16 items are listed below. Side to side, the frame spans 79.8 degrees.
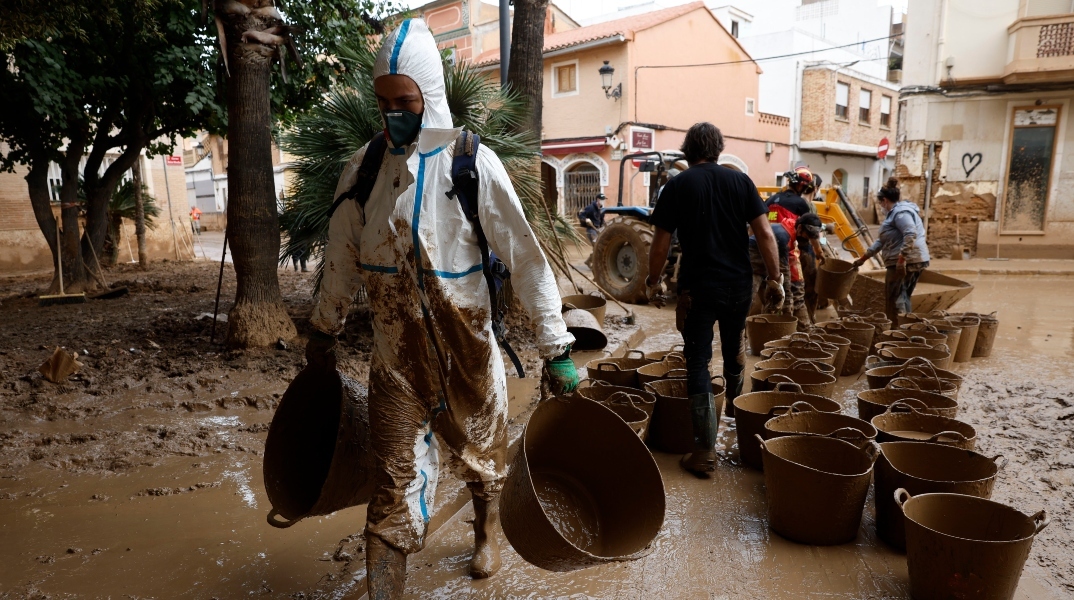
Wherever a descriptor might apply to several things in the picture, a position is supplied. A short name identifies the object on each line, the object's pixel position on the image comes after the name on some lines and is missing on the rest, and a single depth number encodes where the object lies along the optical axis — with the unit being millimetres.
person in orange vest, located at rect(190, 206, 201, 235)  28838
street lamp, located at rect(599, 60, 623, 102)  18828
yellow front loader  8836
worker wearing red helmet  6781
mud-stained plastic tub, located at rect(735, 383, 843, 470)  3471
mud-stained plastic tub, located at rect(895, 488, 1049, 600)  2148
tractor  8898
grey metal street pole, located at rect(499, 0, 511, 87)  7824
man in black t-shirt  3375
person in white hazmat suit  2078
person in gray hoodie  6371
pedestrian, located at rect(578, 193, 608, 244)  15227
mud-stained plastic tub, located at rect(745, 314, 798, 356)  5773
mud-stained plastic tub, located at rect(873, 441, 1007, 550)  2545
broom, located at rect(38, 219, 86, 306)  8600
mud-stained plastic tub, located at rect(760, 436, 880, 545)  2646
